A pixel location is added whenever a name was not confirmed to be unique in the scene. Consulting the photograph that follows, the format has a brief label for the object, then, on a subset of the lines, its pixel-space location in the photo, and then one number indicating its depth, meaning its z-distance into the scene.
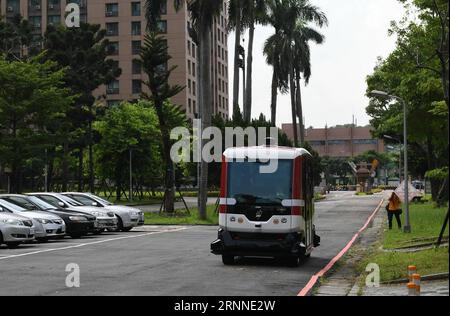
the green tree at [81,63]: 54.44
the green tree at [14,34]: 56.53
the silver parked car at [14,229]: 19.81
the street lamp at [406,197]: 25.06
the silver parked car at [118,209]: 27.95
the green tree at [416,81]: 29.72
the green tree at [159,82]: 38.53
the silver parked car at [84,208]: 25.97
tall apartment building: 102.75
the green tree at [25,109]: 36.22
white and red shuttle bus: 15.21
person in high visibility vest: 28.03
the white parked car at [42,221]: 21.59
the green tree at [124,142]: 59.88
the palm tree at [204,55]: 36.09
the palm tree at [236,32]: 42.62
